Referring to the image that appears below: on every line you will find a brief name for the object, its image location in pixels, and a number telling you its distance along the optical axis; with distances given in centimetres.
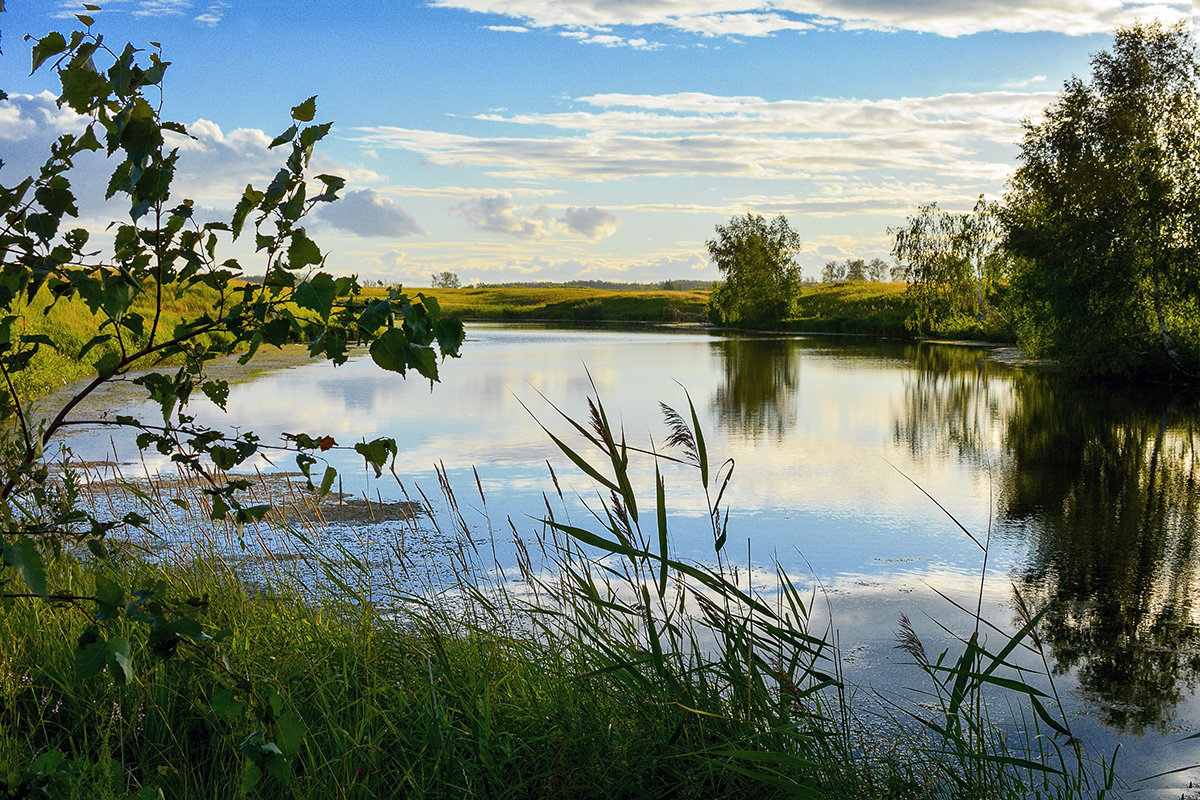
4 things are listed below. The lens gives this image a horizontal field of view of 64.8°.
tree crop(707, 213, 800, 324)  6212
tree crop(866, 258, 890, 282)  12719
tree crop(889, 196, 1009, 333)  4116
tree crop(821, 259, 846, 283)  13188
